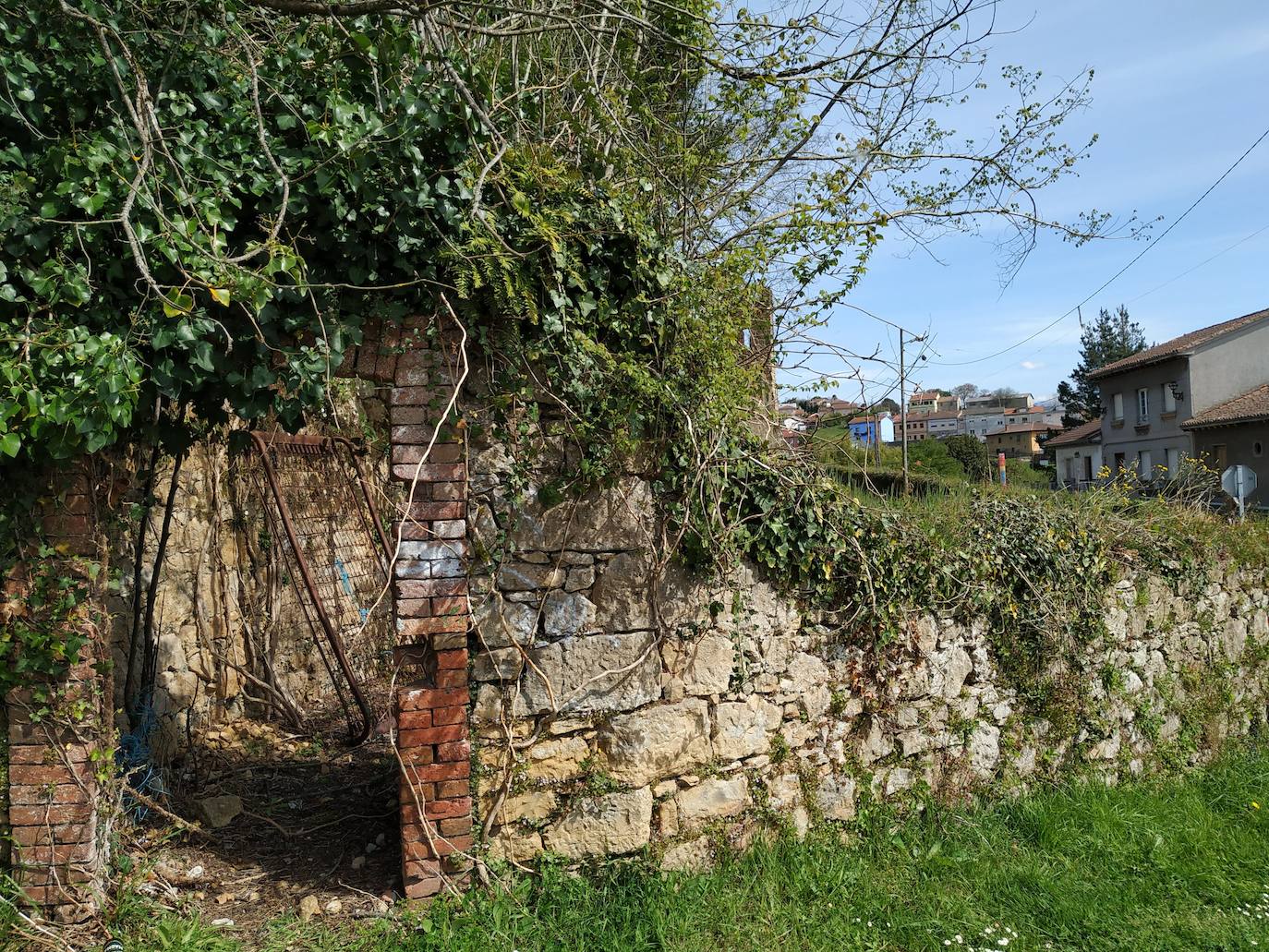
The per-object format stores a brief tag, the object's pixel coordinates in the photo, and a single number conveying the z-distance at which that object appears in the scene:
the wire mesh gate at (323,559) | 6.53
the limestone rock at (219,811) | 4.44
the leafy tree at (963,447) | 25.53
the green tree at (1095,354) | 49.12
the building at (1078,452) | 35.44
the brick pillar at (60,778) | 3.23
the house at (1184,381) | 25.77
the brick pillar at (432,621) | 3.45
